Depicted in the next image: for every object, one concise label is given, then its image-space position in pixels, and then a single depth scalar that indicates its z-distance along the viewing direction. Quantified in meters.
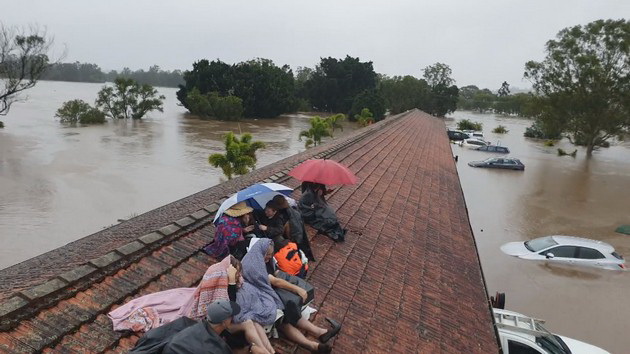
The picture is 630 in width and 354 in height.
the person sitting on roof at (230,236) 4.60
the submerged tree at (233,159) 19.34
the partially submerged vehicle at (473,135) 43.16
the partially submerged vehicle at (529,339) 6.13
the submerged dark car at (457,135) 44.01
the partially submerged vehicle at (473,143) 38.37
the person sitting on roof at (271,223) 4.96
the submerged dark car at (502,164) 28.94
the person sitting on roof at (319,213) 6.11
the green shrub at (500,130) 56.47
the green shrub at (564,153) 37.76
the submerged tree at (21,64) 33.66
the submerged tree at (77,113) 42.44
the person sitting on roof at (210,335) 2.77
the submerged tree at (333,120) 37.56
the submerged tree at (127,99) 47.91
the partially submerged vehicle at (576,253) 12.38
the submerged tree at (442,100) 74.62
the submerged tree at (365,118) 48.50
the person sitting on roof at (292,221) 5.05
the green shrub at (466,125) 56.41
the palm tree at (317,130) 30.83
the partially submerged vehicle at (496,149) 36.84
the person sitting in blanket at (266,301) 3.55
